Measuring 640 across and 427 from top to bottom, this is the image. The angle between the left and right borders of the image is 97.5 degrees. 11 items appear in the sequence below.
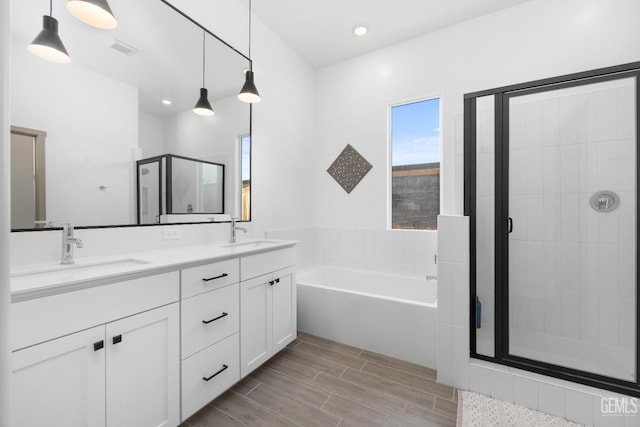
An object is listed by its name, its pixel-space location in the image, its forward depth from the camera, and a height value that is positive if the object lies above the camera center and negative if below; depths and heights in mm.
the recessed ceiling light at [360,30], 2736 +1818
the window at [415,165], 2930 +526
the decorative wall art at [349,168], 3227 +538
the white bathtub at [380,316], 2076 -843
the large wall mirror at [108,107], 1328 +636
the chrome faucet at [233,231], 2287 -134
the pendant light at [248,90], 2170 +964
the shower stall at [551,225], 1727 -82
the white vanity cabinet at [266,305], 1789 -645
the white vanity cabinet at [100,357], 968 -565
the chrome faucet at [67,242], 1345 -128
